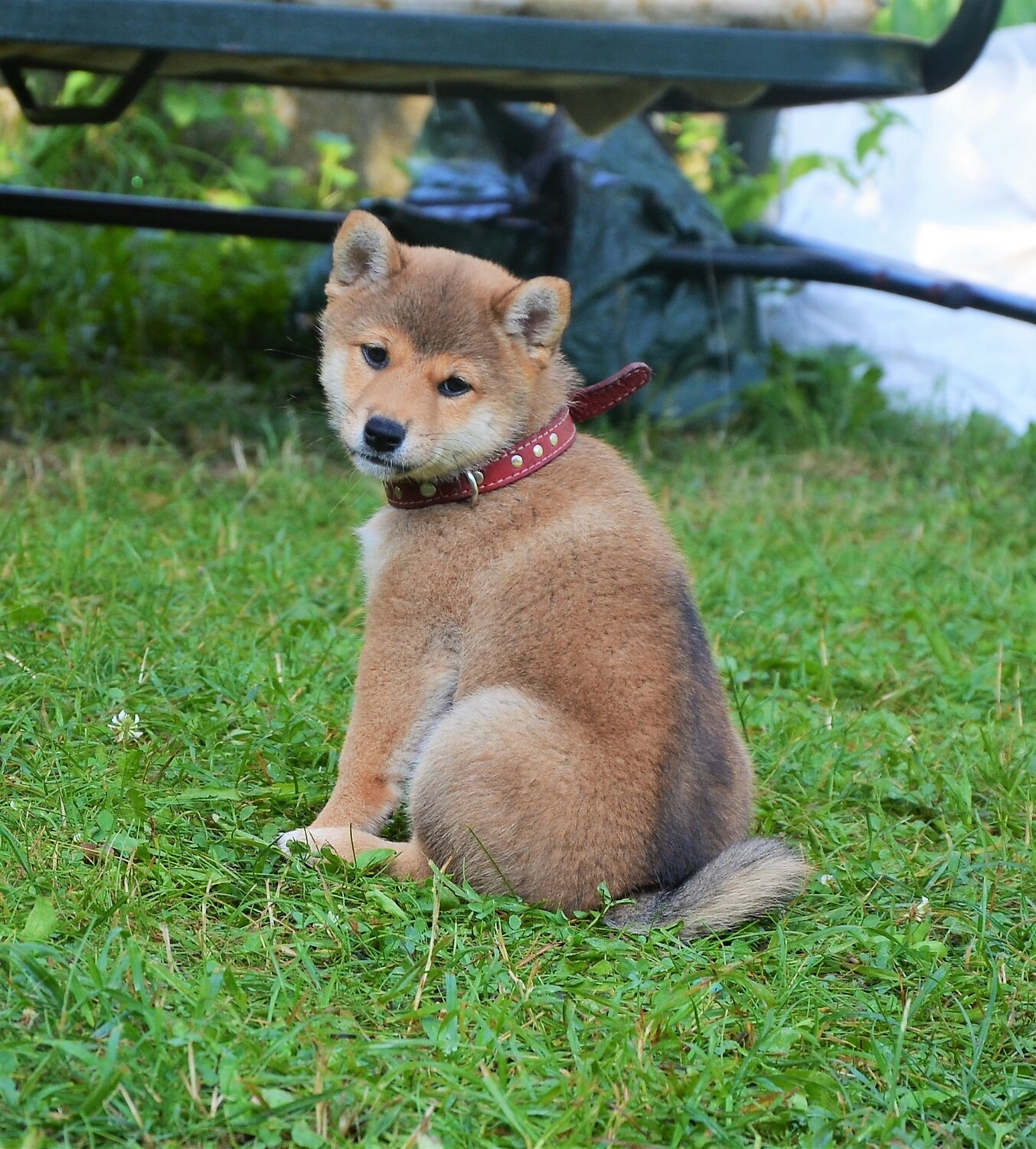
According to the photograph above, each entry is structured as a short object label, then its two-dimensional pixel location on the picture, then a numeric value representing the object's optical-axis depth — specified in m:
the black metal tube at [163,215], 5.68
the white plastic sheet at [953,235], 7.24
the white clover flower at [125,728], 3.13
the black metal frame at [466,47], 4.63
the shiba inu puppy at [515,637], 2.62
